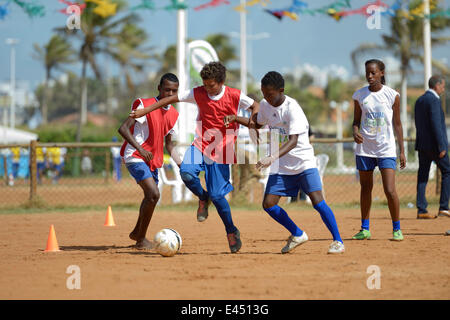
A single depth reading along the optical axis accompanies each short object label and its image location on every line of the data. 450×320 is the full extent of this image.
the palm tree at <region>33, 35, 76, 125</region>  55.91
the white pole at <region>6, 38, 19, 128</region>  53.44
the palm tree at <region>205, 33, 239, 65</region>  49.75
